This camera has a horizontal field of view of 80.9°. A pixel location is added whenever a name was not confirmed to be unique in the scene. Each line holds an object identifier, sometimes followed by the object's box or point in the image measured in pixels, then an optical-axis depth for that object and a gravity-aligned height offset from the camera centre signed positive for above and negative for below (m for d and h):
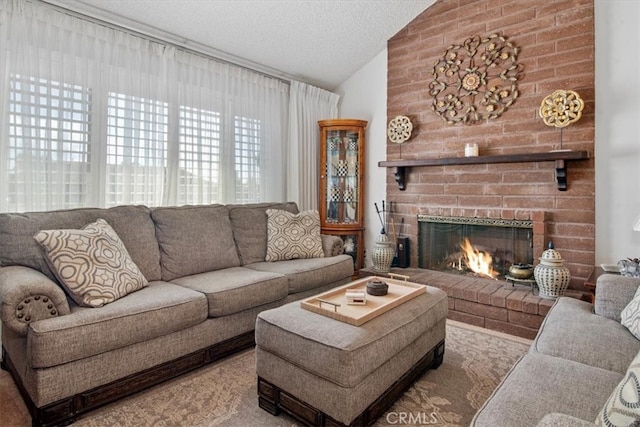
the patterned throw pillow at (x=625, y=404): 0.76 -0.40
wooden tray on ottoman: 1.78 -0.46
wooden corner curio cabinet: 4.34 +0.38
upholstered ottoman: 1.55 -0.66
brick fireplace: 3.01 +0.80
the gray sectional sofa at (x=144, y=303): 1.68 -0.49
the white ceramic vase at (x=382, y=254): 3.77 -0.39
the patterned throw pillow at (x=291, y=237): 3.29 -0.19
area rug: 1.76 -0.95
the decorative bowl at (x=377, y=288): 2.12 -0.42
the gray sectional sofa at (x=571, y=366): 1.09 -0.55
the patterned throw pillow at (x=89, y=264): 1.93 -0.27
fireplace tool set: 3.79 -0.31
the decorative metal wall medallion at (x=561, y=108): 2.92 +0.86
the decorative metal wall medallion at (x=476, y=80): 3.35 +1.28
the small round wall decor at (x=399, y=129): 3.93 +0.92
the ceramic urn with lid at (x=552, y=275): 2.80 -0.45
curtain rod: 2.65 +1.49
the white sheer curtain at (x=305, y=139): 4.27 +0.89
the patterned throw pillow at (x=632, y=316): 1.61 -0.45
